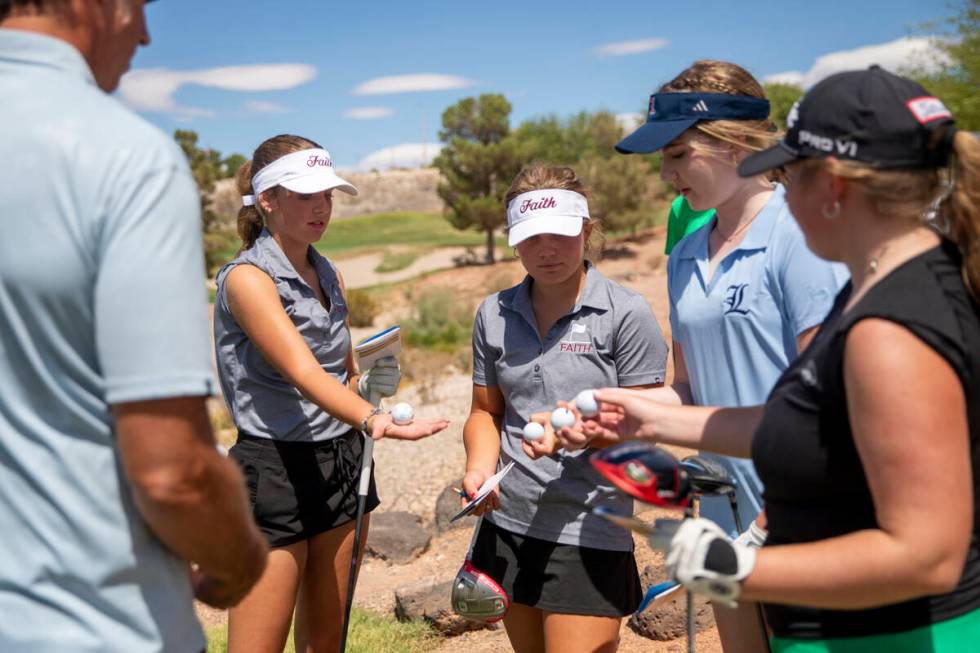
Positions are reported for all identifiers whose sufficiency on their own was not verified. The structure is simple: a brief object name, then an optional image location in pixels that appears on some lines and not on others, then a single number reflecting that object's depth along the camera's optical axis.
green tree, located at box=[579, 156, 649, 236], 36.38
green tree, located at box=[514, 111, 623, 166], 53.47
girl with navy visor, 2.68
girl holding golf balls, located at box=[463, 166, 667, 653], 3.10
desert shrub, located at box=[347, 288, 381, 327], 25.30
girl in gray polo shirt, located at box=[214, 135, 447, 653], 3.25
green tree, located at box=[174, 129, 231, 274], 26.20
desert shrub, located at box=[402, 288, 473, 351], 20.81
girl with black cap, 1.59
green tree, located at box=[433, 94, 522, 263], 36.12
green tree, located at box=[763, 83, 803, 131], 40.97
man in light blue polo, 1.50
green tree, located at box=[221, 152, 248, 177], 55.20
